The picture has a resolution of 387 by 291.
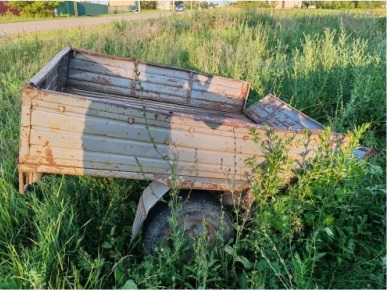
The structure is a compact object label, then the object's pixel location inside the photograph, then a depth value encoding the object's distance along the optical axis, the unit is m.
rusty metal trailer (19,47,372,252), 2.09
